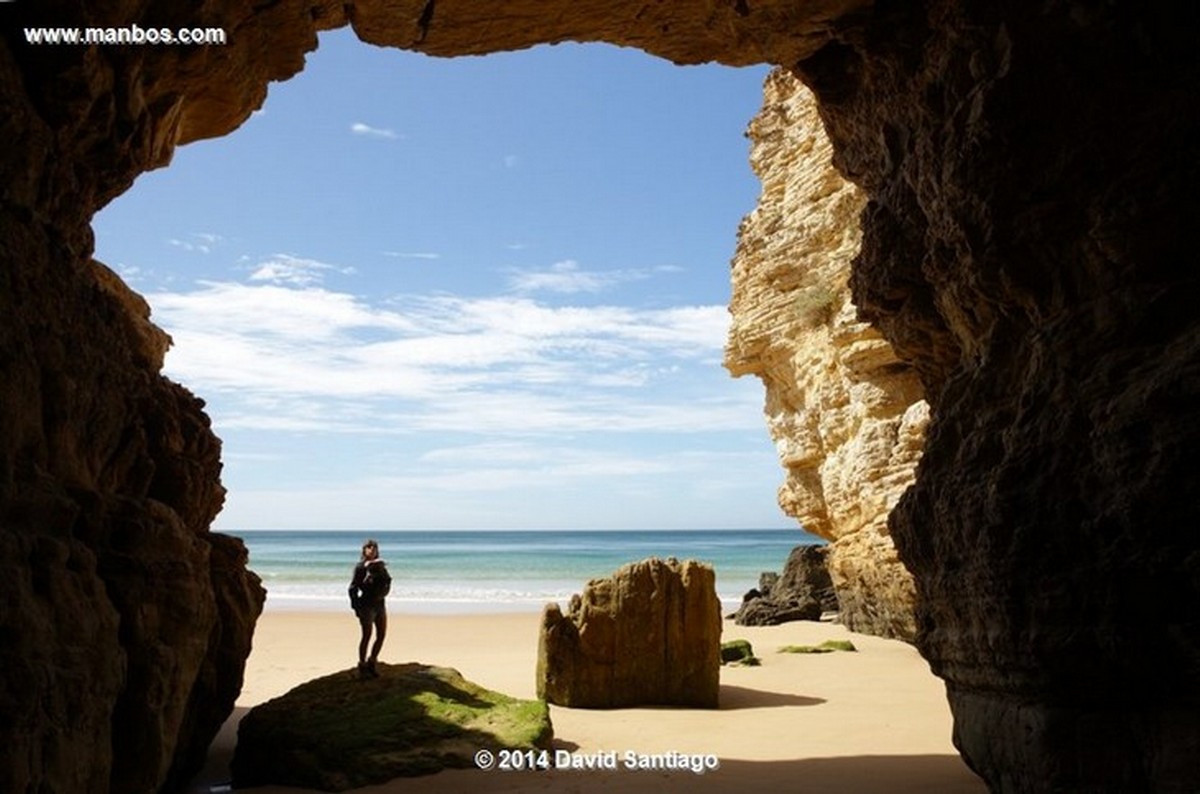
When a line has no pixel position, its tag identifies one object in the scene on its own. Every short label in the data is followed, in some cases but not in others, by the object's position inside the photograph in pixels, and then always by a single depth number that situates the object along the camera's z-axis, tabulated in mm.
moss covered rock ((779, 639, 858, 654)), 16125
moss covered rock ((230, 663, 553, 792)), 7492
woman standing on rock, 10156
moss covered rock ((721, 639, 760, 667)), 15031
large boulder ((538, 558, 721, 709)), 10867
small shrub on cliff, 20484
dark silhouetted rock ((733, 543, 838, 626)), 23250
